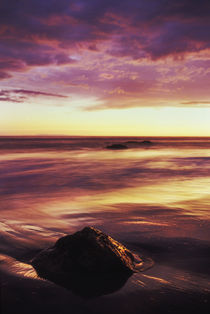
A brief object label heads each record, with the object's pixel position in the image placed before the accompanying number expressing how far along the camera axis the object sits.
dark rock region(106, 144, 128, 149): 47.22
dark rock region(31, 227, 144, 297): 3.35
